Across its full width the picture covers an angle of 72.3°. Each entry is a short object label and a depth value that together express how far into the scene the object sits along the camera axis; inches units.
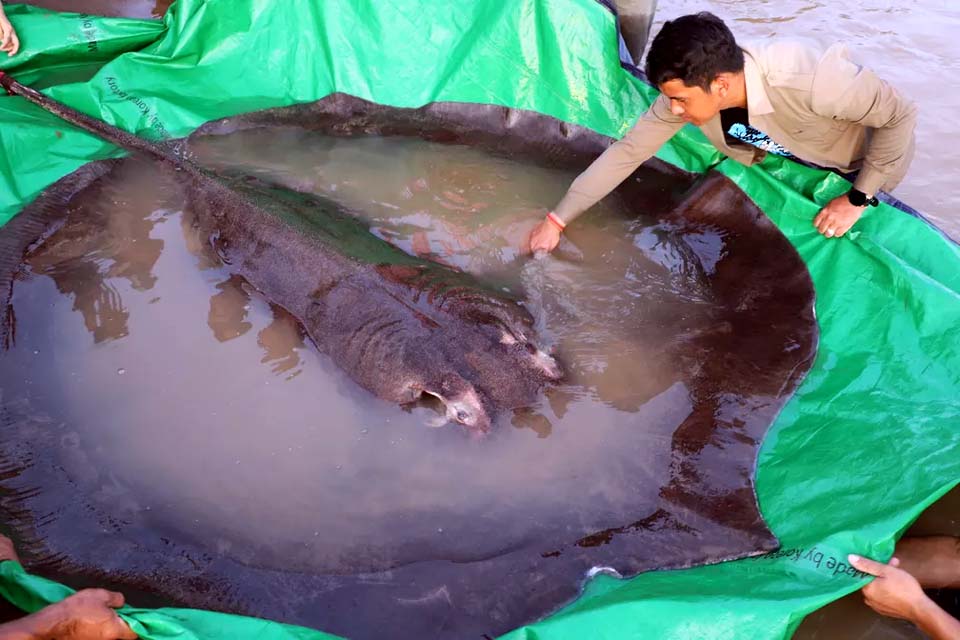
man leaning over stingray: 128.3
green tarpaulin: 99.3
